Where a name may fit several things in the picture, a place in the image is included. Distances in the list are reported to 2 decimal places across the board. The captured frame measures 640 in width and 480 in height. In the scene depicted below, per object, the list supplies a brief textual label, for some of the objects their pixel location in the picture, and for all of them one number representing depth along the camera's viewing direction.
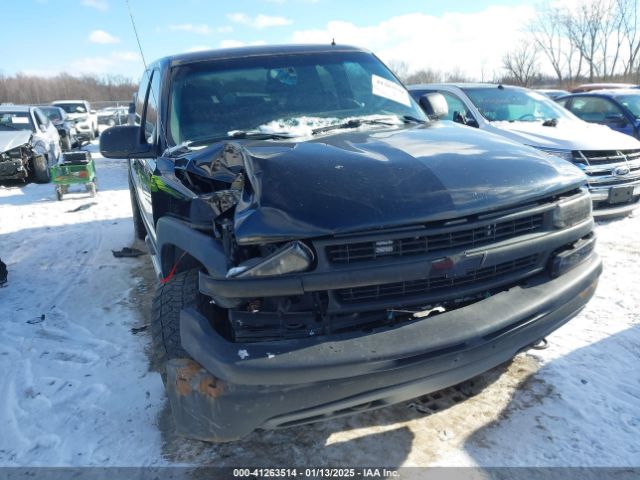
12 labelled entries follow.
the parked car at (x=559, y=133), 6.20
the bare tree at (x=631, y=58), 39.94
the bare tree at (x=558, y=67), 44.86
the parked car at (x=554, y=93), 16.73
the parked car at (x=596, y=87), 17.08
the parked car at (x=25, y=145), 10.57
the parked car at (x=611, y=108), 8.83
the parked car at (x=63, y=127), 15.82
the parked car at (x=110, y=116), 26.17
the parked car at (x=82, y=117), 20.64
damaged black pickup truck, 1.89
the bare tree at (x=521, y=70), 41.72
